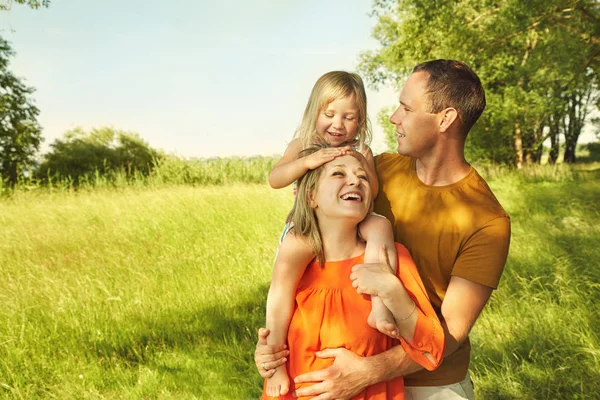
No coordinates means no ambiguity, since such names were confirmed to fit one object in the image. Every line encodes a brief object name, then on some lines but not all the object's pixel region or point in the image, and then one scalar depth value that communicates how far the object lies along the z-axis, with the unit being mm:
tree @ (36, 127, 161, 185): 24578
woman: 2131
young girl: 2199
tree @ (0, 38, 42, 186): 22686
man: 2350
